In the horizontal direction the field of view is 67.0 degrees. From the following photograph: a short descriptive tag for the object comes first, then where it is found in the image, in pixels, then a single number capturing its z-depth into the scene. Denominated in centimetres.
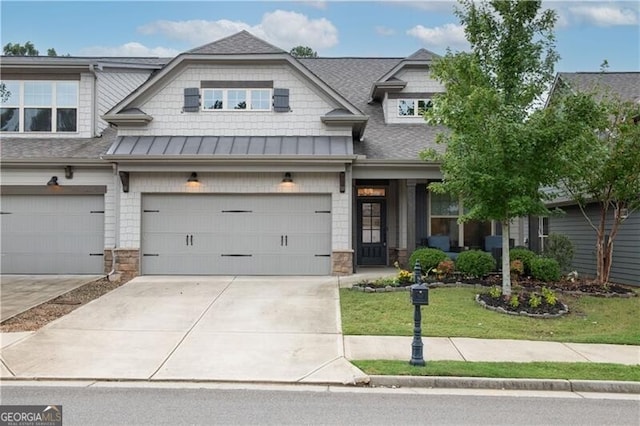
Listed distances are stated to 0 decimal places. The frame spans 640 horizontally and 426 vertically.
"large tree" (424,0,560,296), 955
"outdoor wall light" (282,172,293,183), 1353
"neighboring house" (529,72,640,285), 1331
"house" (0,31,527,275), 1352
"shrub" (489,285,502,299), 1039
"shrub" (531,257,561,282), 1224
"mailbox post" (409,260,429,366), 652
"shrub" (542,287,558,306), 984
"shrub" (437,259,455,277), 1255
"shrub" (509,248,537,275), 1276
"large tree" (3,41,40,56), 4174
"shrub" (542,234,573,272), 1440
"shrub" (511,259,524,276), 1255
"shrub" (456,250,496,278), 1249
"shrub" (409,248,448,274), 1271
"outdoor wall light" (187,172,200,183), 1353
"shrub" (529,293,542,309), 972
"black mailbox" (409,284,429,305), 656
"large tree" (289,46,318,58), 4378
